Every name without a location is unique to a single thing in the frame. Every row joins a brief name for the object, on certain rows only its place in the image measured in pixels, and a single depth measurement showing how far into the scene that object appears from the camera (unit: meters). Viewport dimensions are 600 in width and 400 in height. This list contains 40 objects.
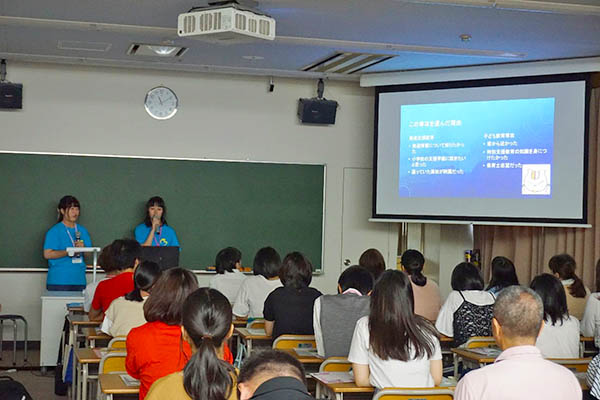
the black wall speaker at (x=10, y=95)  8.47
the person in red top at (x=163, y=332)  3.58
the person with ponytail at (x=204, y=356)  2.56
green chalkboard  8.73
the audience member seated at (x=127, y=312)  4.90
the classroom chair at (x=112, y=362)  4.18
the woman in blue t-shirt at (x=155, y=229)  8.87
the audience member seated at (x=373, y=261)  6.91
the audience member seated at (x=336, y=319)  4.78
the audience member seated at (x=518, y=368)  2.51
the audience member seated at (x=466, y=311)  5.65
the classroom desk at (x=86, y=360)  4.37
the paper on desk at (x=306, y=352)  4.93
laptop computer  7.02
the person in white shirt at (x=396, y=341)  3.84
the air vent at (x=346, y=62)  8.02
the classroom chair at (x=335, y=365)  4.43
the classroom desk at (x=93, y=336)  5.16
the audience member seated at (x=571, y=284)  6.48
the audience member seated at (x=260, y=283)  6.35
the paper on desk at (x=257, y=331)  5.63
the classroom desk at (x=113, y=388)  3.69
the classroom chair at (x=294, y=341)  5.09
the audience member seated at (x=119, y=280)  5.62
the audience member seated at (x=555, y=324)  4.97
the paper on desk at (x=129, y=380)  3.82
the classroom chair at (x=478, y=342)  5.22
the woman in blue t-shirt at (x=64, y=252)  8.34
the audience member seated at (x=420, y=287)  6.58
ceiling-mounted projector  5.41
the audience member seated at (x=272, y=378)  1.95
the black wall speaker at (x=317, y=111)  9.37
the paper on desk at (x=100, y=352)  4.45
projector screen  7.98
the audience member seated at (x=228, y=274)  6.88
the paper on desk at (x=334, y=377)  4.13
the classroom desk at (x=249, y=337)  5.54
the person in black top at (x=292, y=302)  5.44
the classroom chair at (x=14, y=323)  7.95
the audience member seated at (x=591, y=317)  5.88
